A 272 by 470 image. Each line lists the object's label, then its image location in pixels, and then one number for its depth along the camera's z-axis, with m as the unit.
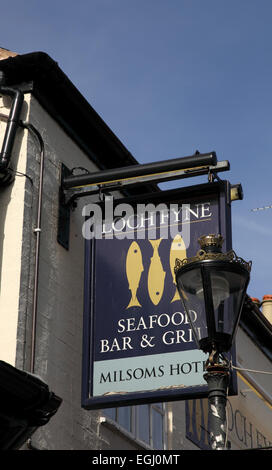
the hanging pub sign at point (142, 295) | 10.98
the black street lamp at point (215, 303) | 7.58
